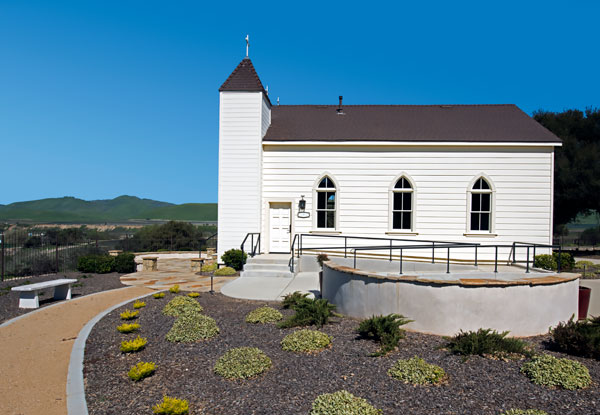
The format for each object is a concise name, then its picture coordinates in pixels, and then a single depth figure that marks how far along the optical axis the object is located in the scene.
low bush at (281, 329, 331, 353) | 7.04
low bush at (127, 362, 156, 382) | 5.98
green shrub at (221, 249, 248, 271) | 16.69
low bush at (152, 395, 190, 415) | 4.82
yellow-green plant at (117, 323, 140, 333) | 8.18
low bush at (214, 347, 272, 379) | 6.04
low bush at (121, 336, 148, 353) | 7.09
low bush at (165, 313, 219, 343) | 7.67
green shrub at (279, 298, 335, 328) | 8.37
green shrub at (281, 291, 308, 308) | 10.17
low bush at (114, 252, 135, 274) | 17.17
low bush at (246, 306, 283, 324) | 8.89
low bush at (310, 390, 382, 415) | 4.80
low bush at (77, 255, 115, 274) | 16.95
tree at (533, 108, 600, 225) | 26.28
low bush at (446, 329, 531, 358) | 6.73
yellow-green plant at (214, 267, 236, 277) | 15.86
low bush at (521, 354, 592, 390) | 5.69
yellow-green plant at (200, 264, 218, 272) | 17.32
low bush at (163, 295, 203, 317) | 9.40
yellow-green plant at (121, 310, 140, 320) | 9.07
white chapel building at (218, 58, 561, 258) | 17.78
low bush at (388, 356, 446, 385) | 5.76
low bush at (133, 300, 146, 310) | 10.20
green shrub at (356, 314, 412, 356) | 7.04
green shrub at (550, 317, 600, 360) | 6.89
